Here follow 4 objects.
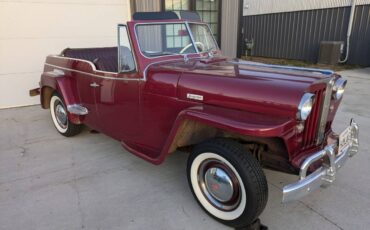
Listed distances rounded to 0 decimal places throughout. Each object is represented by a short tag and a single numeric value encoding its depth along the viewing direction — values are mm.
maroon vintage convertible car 2039
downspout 9647
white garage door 5598
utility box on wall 9875
